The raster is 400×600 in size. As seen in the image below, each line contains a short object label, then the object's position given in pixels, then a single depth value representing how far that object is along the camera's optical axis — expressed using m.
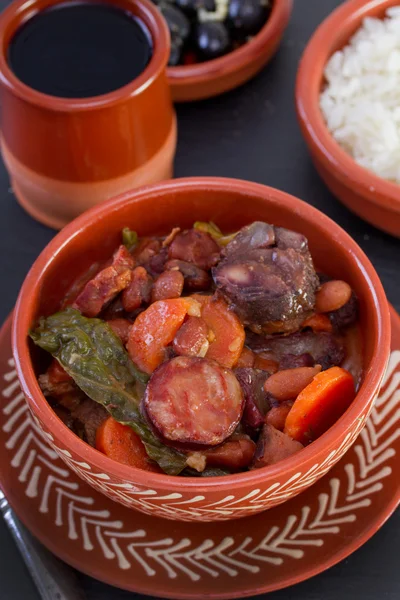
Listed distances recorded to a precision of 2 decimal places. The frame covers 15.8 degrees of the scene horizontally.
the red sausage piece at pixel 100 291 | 0.54
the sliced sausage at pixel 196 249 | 0.54
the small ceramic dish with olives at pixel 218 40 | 0.67
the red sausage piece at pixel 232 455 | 0.50
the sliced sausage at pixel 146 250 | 0.56
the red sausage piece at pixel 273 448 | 0.50
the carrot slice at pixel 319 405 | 0.51
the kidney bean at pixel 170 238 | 0.56
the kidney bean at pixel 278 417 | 0.51
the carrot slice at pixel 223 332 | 0.52
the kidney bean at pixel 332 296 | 0.53
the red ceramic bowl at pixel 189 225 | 0.49
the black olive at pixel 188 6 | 0.71
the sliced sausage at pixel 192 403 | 0.50
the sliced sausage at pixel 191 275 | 0.54
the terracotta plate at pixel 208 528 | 0.52
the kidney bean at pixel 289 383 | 0.51
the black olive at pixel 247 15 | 0.70
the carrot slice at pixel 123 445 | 0.51
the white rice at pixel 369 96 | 0.64
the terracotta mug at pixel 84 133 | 0.57
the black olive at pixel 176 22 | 0.69
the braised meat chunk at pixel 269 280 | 0.52
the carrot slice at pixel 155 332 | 0.52
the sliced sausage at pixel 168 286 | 0.53
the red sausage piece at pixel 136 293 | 0.54
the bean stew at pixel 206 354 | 0.50
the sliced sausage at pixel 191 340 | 0.52
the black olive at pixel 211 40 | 0.69
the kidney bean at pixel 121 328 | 0.53
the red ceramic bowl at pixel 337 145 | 0.60
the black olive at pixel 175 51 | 0.69
